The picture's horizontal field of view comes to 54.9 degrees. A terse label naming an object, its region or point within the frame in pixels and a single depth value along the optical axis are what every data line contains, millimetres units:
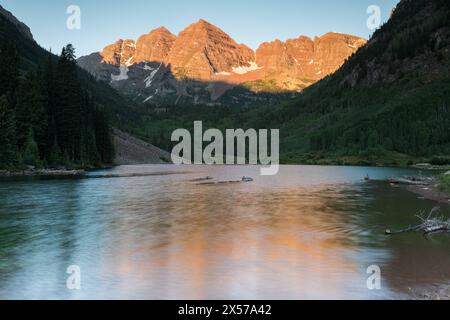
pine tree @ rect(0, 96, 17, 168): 100250
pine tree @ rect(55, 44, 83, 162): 128125
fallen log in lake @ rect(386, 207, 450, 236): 35062
